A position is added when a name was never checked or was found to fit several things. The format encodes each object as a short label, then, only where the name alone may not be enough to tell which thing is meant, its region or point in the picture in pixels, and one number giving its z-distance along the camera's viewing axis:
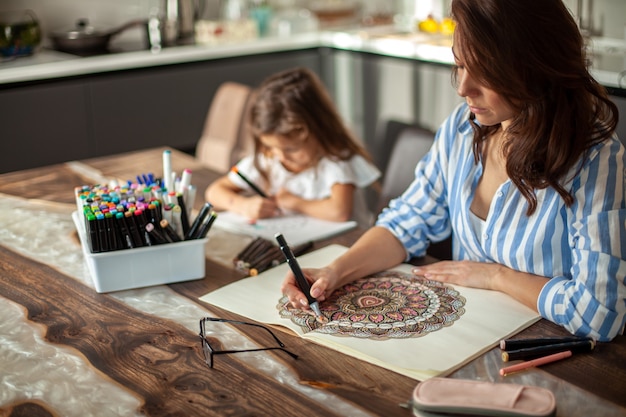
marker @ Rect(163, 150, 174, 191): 1.68
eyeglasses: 1.26
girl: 2.13
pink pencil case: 1.05
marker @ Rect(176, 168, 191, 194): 1.63
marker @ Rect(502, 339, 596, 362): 1.22
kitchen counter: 3.11
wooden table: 1.13
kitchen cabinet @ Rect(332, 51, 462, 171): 3.39
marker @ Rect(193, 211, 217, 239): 1.57
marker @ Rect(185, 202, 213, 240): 1.58
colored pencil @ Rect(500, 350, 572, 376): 1.19
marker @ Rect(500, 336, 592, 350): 1.24
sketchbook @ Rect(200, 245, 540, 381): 1.25
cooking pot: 3.42
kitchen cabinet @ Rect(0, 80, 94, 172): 3.17
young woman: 1.33
